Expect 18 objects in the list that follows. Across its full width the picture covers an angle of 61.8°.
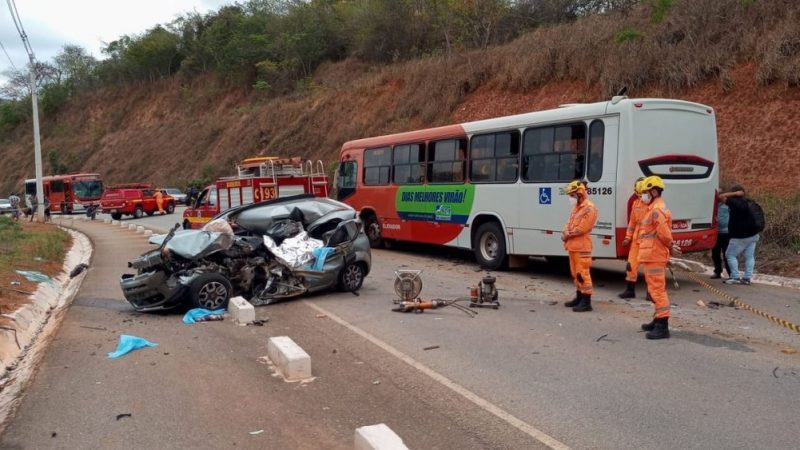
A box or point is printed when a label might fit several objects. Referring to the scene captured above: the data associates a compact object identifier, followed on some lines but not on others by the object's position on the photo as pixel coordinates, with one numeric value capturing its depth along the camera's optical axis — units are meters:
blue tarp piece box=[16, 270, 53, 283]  11.64
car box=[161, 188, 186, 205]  45.46
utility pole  28.84
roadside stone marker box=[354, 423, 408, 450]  4.00
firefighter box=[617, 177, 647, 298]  8.53
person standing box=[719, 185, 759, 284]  10.56
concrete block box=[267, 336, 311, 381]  5.94
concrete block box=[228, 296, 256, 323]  8.44
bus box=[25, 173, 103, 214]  44.88
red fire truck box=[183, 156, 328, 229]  17.97
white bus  10.19
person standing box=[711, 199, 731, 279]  11.11
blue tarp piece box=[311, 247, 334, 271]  10.02
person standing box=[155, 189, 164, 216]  37.17
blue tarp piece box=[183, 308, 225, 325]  8.63
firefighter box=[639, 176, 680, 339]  7.11
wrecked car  8.97
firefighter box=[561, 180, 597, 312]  8.59
